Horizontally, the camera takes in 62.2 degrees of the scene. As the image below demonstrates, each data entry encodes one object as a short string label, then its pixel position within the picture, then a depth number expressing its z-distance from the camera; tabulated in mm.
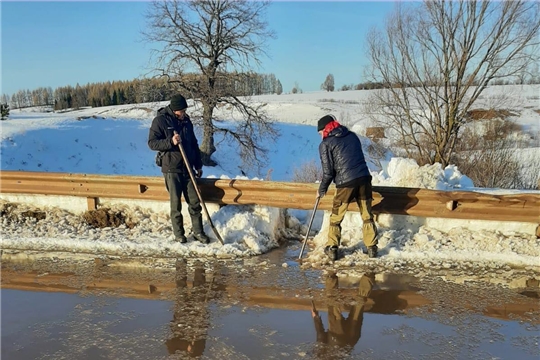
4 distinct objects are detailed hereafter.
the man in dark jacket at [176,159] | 6016
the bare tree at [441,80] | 17672
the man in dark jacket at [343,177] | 5488
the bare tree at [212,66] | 28797
